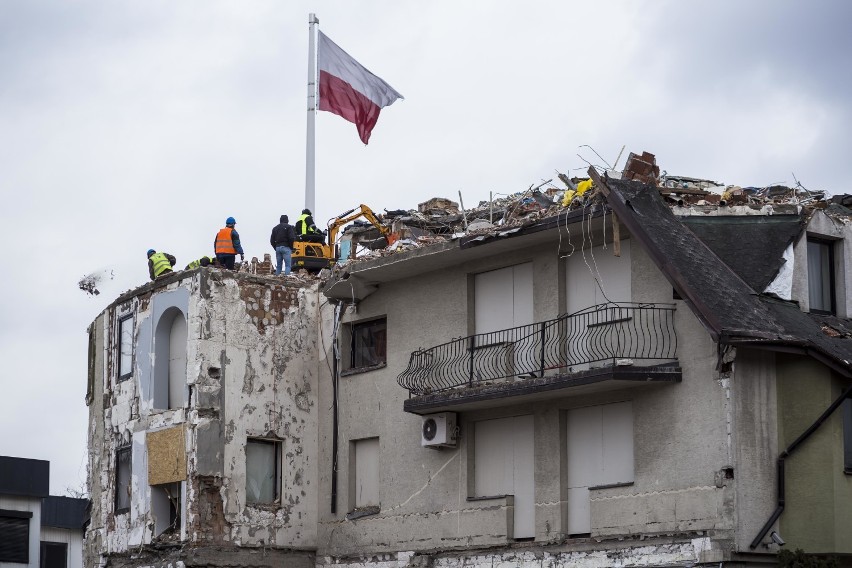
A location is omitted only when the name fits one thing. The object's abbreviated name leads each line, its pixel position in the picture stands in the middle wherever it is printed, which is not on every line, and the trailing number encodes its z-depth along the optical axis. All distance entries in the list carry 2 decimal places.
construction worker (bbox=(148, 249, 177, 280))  35.69
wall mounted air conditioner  30.47
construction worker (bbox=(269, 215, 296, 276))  36.09
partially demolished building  25.62
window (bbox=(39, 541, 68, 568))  49.28
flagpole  38.59
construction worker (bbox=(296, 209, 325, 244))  36.44
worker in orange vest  35.31
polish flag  39.00
